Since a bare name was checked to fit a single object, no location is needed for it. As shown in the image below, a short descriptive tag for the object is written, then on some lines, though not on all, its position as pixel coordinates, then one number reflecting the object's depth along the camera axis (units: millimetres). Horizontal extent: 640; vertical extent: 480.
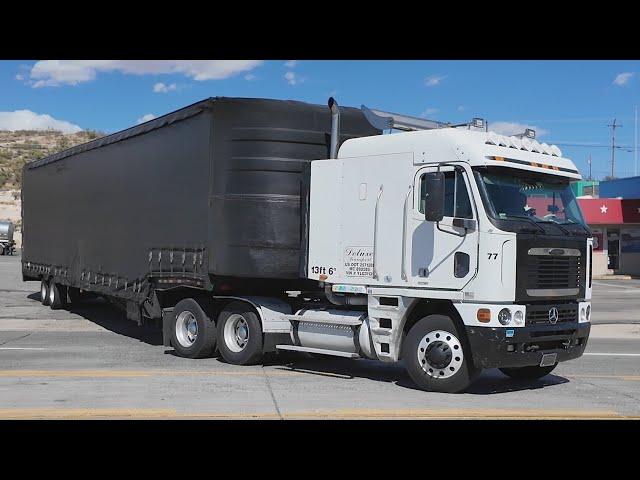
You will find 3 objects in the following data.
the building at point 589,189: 52094
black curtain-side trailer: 10859
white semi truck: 8766
